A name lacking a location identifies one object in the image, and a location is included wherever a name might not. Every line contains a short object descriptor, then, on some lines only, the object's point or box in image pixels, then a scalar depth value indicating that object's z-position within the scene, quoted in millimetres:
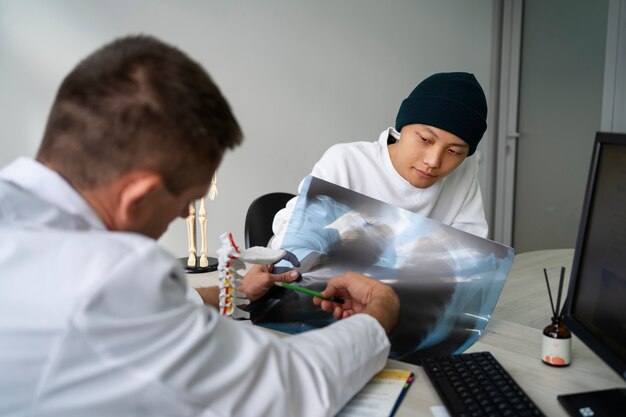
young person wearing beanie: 1504
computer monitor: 796
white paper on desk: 805
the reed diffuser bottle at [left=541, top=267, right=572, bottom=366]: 966
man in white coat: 549
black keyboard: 775
